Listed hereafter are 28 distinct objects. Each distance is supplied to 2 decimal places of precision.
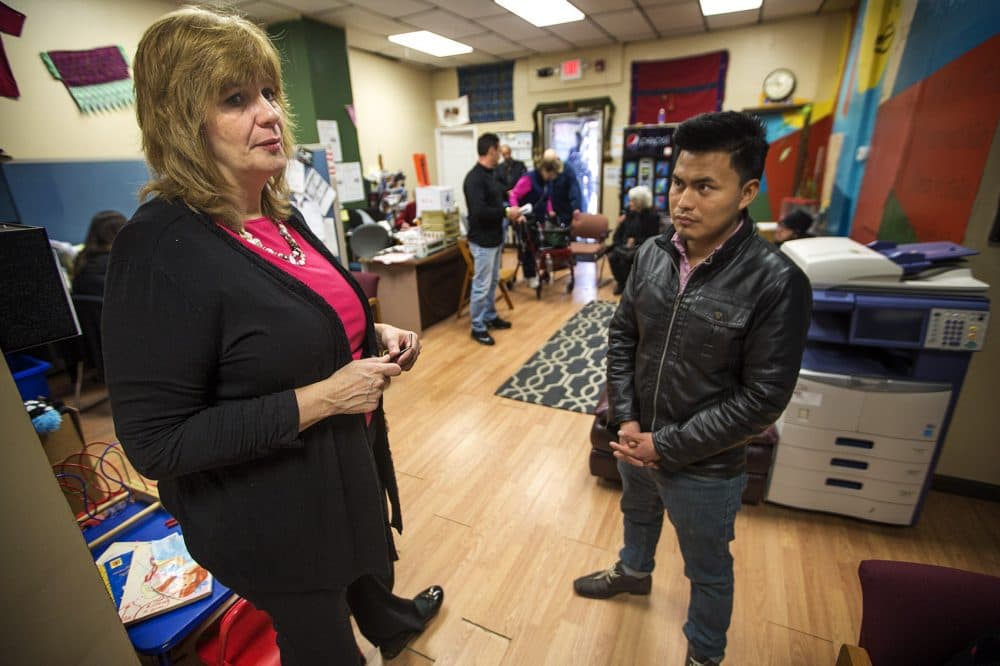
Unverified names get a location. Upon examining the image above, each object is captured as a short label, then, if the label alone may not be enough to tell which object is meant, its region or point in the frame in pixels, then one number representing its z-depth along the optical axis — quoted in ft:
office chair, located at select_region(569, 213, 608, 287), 20.13
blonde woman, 2.33
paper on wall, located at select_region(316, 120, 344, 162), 17.02
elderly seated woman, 16.29
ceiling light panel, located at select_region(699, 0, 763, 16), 15.90
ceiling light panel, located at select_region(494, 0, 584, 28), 15.46
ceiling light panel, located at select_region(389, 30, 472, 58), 18.47
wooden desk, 13.94
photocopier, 5.74
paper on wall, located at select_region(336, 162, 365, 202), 18.20
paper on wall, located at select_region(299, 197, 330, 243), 13.37
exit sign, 22.18
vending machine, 20.95
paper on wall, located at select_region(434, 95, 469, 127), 25.66
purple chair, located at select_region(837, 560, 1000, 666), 2.86
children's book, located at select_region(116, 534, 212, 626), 4.31
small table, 4.03
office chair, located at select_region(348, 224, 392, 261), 15.16
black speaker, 3.11
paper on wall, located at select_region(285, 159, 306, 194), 12.91
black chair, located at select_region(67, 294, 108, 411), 10.30
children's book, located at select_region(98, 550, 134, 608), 4.50
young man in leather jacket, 3.58
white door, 26.61
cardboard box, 14.48
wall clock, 18.57
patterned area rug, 10.78
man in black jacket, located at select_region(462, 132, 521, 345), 12.92
